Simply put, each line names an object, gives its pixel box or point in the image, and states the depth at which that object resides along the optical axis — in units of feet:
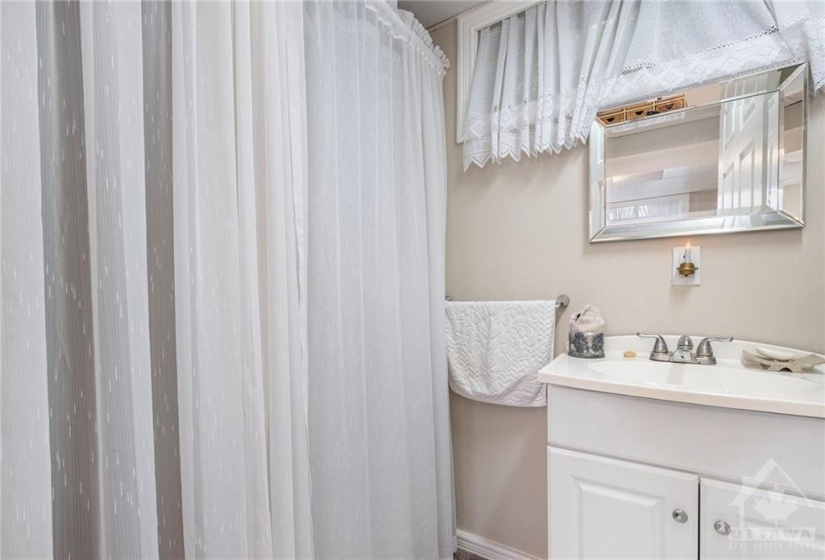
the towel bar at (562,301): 4.57
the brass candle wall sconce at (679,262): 3.94
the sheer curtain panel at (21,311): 1.58
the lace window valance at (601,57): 3.53
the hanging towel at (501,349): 4.49
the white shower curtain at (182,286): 1.66
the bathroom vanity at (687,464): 2.52
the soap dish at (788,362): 3.26
